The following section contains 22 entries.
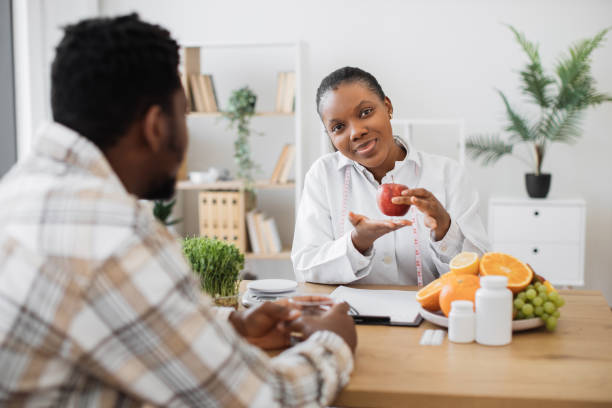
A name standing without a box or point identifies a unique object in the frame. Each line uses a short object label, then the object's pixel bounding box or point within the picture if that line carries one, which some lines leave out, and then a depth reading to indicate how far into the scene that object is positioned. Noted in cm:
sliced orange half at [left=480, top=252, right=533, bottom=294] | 140
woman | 185
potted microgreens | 157
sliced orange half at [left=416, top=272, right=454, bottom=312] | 146
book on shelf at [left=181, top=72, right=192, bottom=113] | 414
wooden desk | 106
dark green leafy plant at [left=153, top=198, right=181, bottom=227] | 410
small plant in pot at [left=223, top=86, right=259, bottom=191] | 409
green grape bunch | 137
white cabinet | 384
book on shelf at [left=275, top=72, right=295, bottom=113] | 411
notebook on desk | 147
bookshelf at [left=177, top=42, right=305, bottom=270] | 415
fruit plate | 136
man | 80
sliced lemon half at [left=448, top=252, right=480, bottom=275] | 148
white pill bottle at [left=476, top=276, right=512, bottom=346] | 129
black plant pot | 390
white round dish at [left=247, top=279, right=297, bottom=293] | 165
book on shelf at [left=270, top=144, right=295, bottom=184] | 417
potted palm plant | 378
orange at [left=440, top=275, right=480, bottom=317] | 138
